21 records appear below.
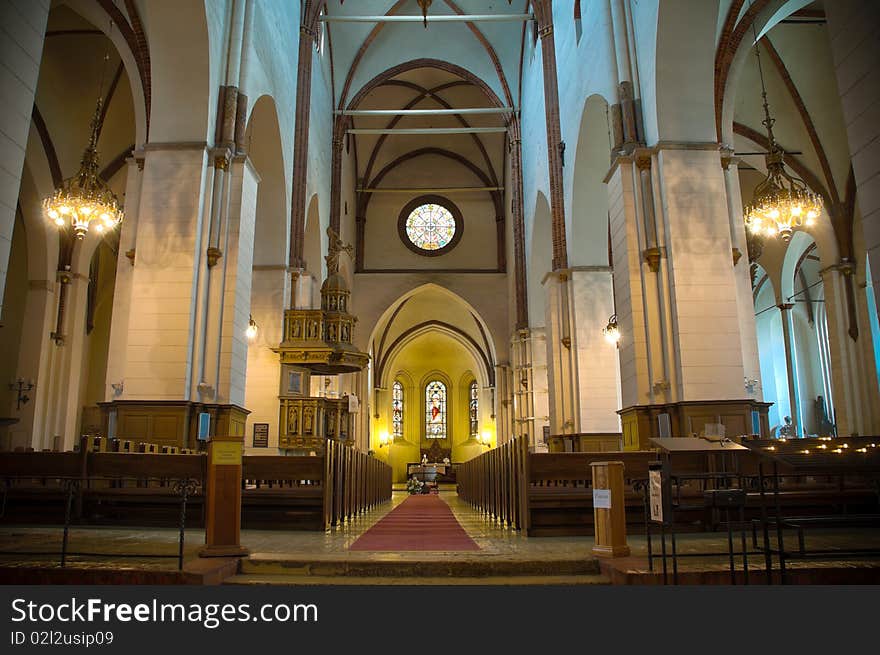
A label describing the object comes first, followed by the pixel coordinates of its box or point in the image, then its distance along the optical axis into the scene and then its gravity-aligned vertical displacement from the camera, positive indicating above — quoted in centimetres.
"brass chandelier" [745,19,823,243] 998 +362
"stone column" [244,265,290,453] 1452 +241
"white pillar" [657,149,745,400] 870 +232
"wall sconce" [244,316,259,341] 1396 +267
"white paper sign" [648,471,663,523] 418 -20
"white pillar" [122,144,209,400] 923 +258
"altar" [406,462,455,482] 2592 -31
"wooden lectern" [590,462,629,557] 490 -36
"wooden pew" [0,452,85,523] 684 -18
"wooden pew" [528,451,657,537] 697 -32
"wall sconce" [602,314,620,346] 1321 +244
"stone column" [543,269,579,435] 1416 +211
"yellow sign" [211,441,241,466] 504 +9
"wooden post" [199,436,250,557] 491 -23
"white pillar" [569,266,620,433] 1362 +214
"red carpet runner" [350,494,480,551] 596 -70
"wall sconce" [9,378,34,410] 1373 +156
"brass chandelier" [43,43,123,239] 962 +362
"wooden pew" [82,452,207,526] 683 -22
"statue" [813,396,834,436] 2228 +128
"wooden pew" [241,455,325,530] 745 -33
